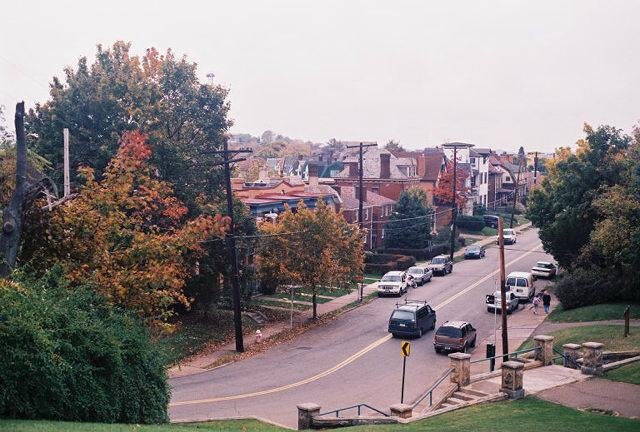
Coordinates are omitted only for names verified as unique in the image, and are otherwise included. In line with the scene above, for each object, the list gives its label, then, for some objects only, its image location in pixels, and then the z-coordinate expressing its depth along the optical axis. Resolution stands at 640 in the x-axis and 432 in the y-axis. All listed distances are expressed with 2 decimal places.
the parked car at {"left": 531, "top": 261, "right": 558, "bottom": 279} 50.94
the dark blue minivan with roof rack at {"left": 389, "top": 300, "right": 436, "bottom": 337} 33.66
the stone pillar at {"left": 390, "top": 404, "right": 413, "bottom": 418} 18.88
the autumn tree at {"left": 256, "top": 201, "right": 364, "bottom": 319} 37.69
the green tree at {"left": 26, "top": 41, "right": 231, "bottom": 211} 32.75
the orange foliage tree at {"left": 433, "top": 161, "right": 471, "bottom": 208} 80.38
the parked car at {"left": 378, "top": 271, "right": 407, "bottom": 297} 45.88
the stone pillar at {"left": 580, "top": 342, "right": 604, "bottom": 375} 21.84
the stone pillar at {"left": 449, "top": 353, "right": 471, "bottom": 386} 21.69
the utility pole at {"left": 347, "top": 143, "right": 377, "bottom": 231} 48.31
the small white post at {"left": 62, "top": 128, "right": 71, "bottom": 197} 19.38
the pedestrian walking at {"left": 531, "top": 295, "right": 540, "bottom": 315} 39.44
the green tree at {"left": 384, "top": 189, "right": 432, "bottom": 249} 62.38
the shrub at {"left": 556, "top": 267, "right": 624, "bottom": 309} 36.62
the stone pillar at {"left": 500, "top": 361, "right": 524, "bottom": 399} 19.55
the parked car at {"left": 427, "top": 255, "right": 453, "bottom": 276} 53.78
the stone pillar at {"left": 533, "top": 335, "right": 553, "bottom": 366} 23.62
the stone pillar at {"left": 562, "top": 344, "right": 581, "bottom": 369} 23.03
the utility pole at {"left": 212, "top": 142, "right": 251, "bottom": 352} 31.27
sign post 22.09
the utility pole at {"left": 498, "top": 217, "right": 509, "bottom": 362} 25.62
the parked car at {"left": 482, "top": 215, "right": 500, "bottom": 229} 85.56
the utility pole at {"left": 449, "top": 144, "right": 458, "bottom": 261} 59.90
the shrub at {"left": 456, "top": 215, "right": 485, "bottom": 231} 81.56
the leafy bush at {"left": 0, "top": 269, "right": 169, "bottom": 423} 12.19
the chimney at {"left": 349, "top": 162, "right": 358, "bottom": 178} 77.38
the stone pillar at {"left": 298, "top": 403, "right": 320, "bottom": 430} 18.50
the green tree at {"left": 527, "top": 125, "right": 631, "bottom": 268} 38.81
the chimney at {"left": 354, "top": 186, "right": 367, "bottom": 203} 66.91
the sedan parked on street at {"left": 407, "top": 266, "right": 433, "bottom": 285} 49.67
